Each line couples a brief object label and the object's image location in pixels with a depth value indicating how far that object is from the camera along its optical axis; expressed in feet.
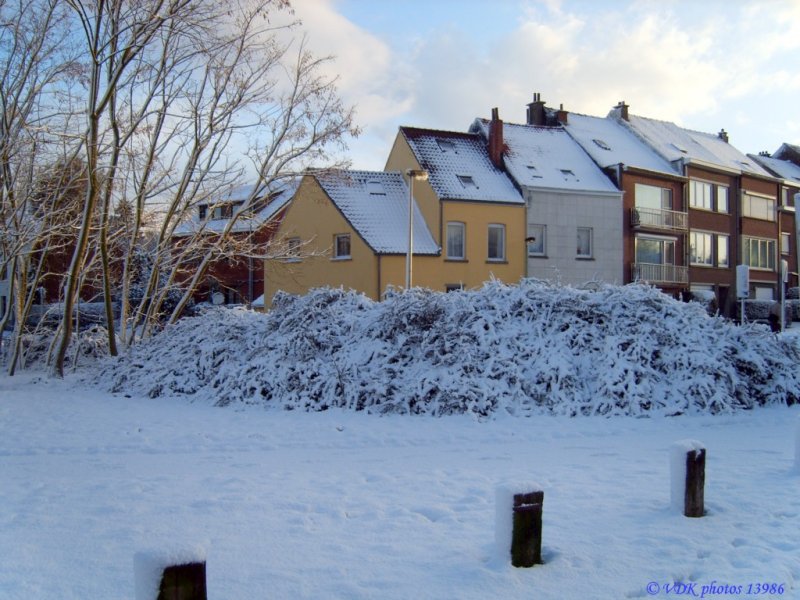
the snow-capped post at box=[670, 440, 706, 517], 17.72
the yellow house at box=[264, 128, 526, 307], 94.68
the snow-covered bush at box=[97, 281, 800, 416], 36.65
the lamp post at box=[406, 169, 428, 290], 71.48
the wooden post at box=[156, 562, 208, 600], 10.09
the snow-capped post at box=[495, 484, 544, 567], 14.46
